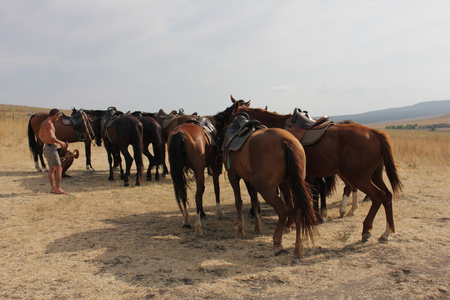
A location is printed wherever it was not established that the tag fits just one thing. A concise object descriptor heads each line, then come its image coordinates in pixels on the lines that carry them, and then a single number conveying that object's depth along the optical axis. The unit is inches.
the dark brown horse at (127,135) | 362.6
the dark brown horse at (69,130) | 447.8
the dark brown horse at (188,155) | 215.3
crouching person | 385.1
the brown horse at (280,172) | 167.5
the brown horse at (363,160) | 193.0
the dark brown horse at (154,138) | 392.2
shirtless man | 309.6
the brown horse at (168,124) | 404.5
